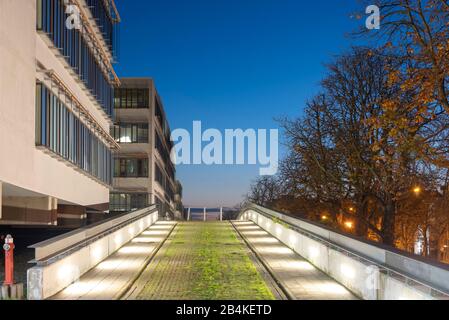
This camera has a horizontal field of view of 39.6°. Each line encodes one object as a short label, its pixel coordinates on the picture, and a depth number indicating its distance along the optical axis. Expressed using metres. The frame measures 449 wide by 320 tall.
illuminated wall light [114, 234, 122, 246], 22.38
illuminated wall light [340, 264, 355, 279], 14.37
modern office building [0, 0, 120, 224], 21.53
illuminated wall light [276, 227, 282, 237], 26.49
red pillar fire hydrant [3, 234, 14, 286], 12.88
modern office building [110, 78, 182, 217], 75.31
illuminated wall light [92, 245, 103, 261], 18.20
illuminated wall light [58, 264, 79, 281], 14.11
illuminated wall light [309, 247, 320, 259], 18.49
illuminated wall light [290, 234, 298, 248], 22.36
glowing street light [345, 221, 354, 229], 52.07
